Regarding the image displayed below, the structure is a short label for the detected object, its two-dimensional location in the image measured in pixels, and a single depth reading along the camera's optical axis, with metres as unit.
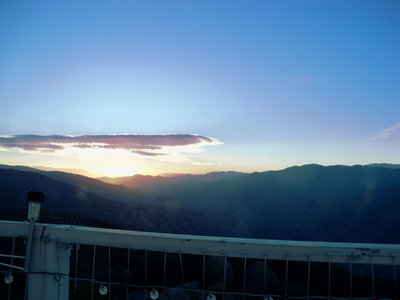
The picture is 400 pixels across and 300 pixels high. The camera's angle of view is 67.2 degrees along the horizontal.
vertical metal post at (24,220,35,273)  1.86
